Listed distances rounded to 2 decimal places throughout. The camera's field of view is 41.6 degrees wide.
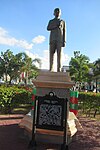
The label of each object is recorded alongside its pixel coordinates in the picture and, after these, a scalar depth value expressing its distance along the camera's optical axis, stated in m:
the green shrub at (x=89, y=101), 6.73
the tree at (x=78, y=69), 21.95
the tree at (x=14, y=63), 24.20
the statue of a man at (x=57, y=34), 3.80
